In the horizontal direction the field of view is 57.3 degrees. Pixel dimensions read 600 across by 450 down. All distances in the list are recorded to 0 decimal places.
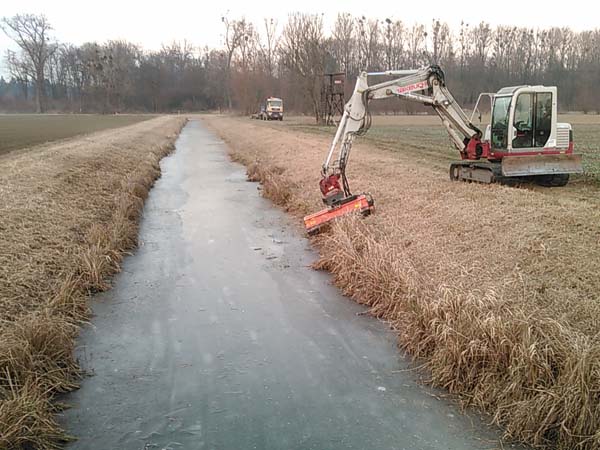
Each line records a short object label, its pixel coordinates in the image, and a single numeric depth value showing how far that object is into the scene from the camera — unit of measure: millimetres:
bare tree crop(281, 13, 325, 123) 55281
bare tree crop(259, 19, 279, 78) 83844
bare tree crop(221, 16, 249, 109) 93125
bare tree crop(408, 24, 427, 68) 94625
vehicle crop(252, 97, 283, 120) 64250
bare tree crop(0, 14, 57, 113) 107562
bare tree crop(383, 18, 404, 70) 92312
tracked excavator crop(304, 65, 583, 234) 13127
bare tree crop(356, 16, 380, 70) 86500
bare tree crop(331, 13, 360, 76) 75875
